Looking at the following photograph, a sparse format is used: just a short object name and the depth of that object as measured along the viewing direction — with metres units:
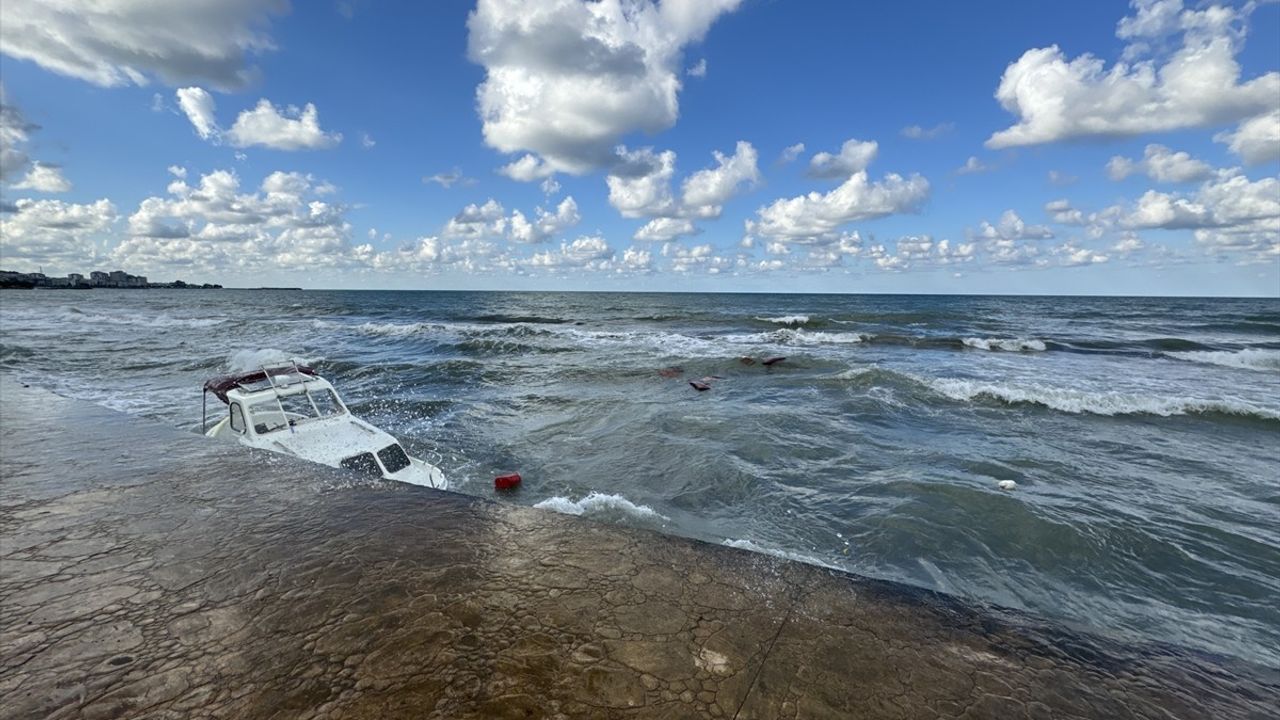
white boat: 8.50
